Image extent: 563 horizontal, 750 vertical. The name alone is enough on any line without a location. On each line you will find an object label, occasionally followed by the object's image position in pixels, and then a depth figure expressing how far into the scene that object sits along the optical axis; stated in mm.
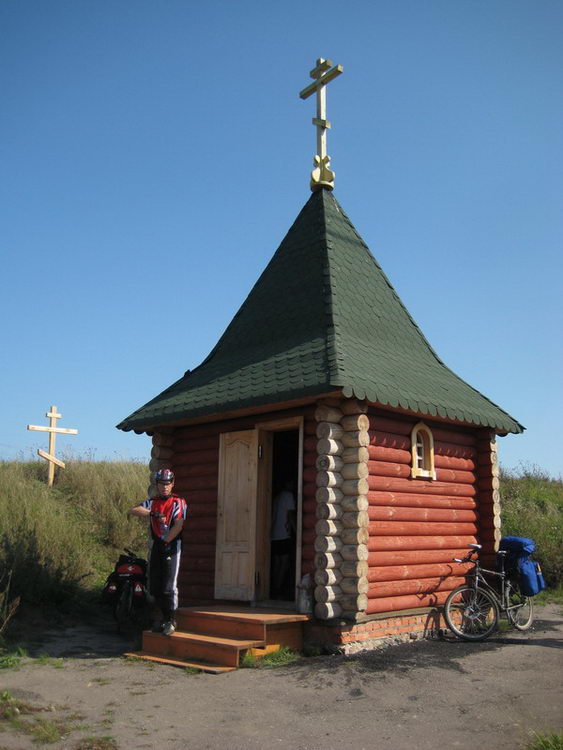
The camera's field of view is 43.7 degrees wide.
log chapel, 8695
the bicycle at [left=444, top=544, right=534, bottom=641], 9609
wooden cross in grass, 18172
